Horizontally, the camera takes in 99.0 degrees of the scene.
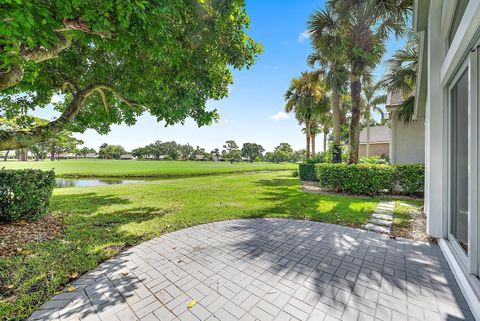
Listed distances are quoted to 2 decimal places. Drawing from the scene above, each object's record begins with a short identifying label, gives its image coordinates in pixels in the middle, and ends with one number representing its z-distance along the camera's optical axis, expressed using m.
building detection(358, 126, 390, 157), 23.96
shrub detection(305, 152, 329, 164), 16.47
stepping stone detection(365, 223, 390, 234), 4.75
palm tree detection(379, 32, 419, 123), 9.38
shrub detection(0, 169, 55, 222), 4.77
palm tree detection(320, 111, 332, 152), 21.56
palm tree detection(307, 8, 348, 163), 9.63
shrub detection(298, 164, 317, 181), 15.45
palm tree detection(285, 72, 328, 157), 17.56
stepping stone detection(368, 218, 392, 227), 5.23
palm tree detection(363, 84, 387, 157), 25.94
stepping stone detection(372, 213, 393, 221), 5.71
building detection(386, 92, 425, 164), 12.57
